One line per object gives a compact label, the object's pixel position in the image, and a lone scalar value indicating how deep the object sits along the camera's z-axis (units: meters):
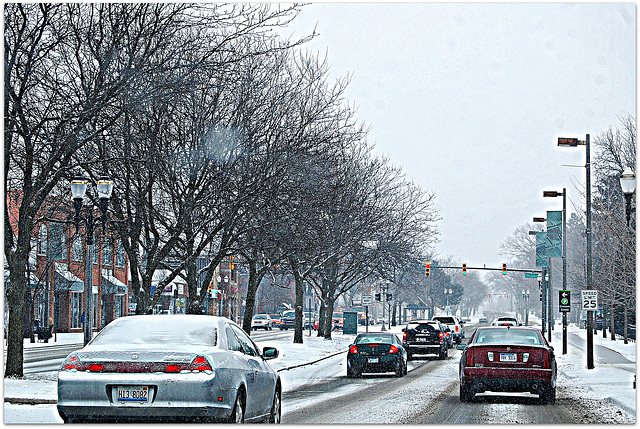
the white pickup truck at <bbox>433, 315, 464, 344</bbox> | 50.78
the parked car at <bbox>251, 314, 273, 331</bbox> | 78.06
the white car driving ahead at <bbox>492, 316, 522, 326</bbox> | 56.38
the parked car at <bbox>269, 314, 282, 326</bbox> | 88.49
